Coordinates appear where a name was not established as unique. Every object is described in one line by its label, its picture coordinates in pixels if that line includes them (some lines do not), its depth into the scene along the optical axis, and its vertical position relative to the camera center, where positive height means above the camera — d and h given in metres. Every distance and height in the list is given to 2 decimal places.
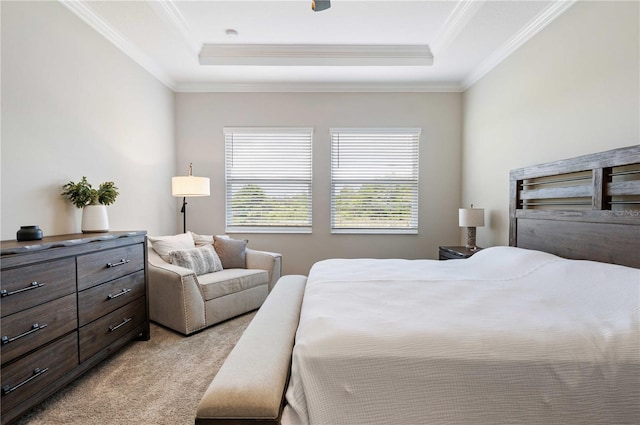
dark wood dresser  1.46 -0.60
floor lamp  3.46 +0.23
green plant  2.35 +0.10
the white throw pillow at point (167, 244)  3.09 -0.39
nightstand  3.19 -0.49
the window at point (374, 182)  4.19 +0.33
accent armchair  2.67 -0.82
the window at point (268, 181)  4.20 +0.35
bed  1.06 -0.52
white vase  2.37 -0.10
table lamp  3.32 -0.12
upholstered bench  1.03 -0.63
